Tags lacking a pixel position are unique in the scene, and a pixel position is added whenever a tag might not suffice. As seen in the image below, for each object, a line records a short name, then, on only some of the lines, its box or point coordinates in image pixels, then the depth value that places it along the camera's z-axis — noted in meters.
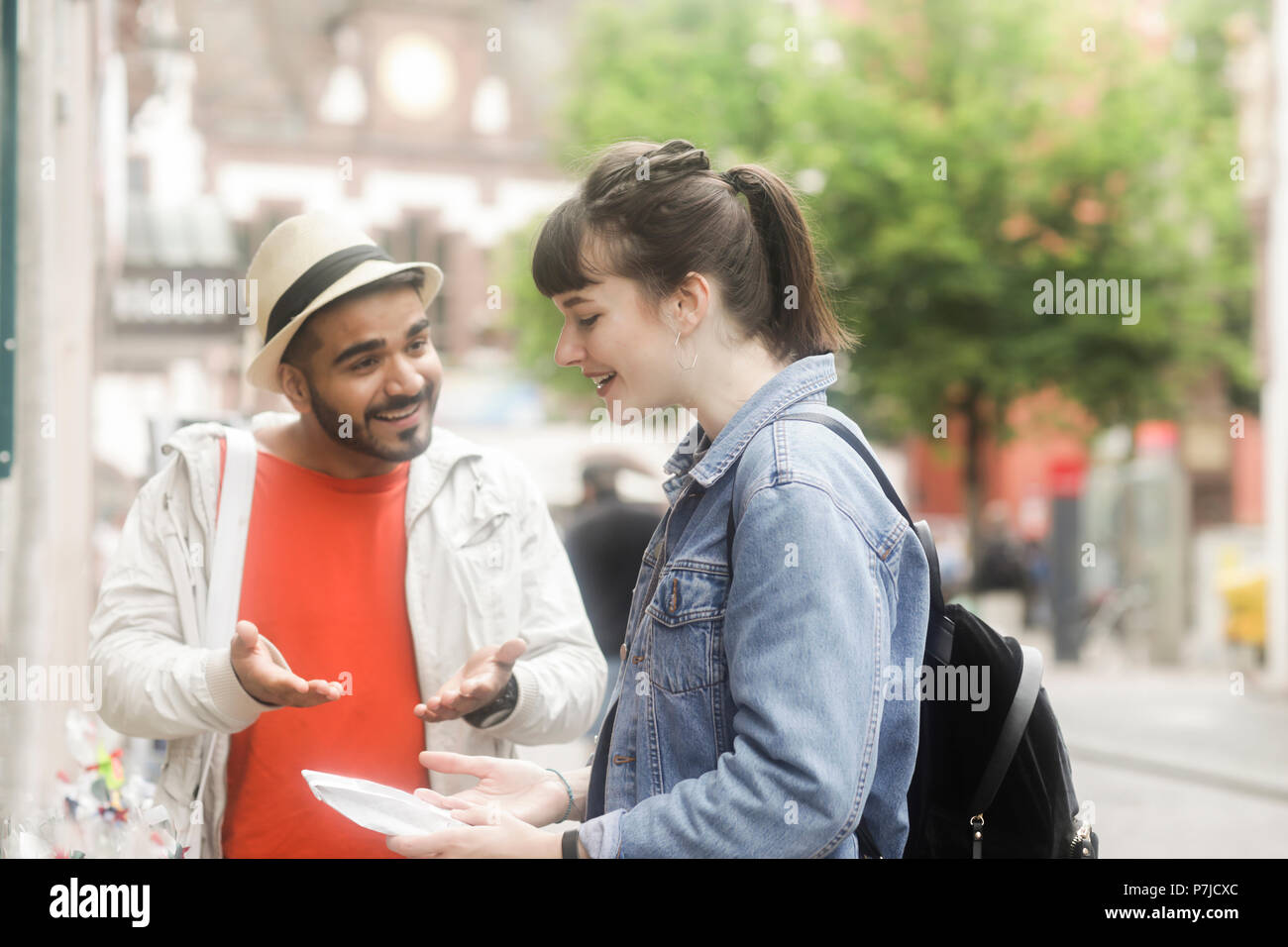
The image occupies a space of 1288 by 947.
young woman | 1.60
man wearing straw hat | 2.38
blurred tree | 20.38
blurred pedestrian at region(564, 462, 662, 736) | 6.43
